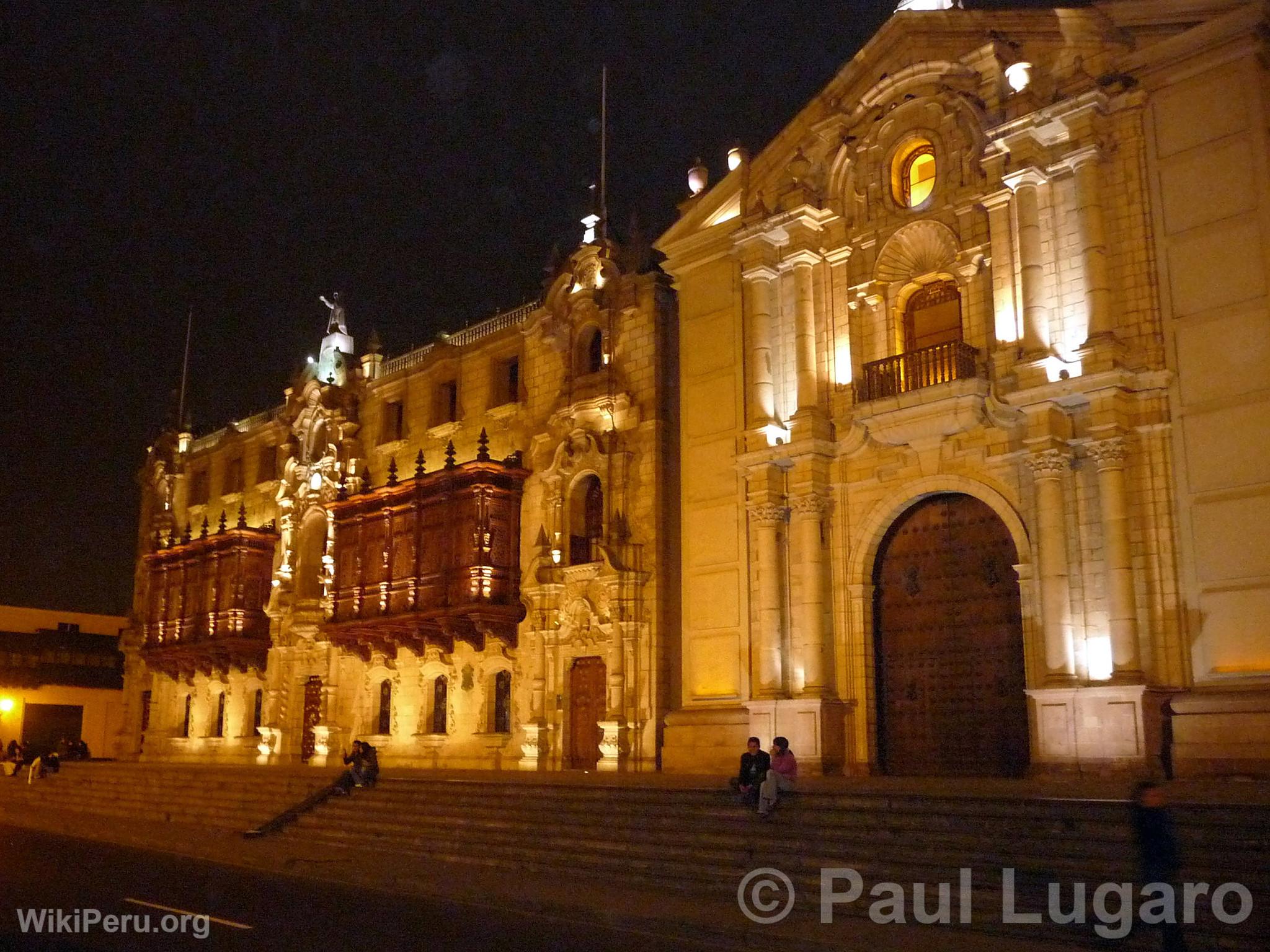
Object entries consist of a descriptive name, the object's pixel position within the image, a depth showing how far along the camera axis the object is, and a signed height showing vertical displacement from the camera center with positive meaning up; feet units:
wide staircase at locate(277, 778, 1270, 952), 39.93 -5.32
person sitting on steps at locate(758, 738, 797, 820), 52.54 -2.88
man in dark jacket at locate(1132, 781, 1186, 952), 32.32 -3.47
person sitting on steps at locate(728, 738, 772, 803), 54.33 -2.73
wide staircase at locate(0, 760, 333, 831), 81.87 -6.51
